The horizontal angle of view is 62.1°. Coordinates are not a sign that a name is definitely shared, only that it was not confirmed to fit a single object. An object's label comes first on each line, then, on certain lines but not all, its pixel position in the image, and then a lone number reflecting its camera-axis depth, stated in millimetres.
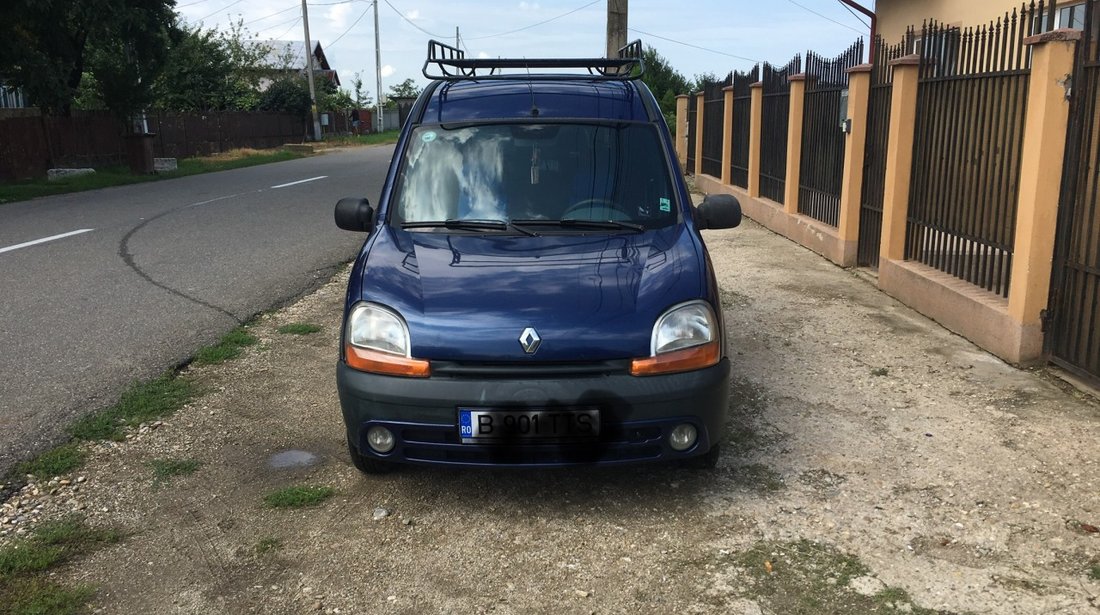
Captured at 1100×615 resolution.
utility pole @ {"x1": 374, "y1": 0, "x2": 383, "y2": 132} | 71625
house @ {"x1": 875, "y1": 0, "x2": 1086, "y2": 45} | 11946
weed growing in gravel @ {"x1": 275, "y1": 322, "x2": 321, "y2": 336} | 6910
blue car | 3588
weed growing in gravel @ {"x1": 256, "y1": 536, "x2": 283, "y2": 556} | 3584
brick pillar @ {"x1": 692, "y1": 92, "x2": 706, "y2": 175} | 19078
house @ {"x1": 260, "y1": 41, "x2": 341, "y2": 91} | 64688
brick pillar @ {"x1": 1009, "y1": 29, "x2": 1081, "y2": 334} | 5586
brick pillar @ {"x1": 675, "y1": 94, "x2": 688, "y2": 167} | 21828
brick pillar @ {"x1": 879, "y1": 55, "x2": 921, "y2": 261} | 7984
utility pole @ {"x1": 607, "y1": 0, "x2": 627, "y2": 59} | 14117
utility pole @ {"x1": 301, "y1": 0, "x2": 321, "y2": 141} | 47812
